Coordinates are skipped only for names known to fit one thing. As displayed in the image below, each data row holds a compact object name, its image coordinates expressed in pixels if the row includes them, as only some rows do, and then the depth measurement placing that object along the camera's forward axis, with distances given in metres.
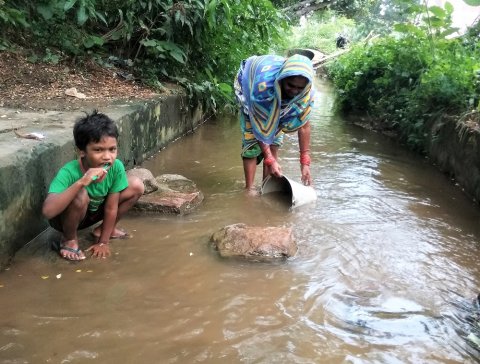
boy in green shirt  2.43
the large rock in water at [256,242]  2.77
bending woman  3.35
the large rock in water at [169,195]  3.42
